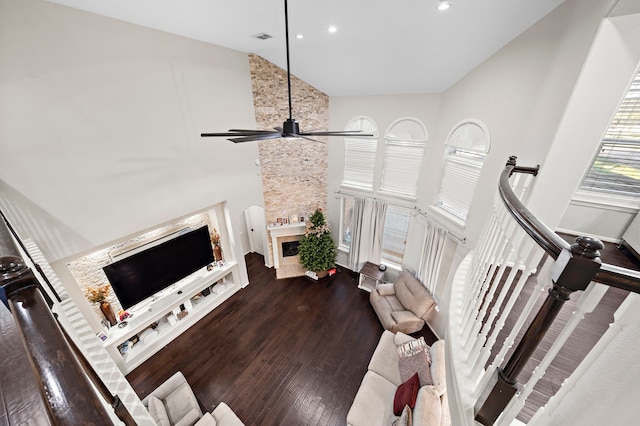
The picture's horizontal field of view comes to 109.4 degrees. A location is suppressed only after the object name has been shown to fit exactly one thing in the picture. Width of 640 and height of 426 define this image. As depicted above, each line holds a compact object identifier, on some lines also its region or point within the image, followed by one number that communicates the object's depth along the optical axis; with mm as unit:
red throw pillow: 2838
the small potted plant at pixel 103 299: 3449
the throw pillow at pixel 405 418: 2572
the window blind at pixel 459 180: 3617
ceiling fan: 1917
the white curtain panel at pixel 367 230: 5465
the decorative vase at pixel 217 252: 5129
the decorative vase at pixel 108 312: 3576
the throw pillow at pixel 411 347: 3497
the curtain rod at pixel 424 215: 3704
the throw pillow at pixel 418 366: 3045
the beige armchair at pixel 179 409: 2699
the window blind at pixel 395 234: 5340
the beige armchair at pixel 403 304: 4324
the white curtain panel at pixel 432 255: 4285
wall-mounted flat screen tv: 3680
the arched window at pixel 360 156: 5180
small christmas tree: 5641
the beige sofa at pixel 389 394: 2619
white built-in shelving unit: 3742
